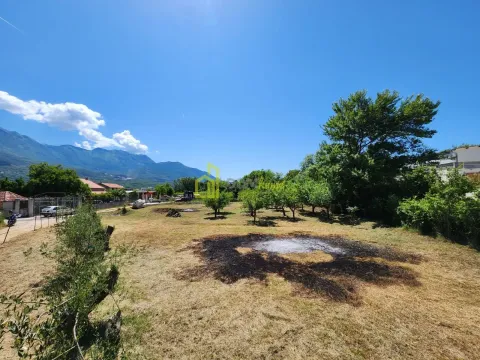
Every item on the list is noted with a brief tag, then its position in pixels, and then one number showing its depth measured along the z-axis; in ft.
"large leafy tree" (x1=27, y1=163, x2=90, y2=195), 110.63
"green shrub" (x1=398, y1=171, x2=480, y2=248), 29.43
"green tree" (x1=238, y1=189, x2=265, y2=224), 56.95
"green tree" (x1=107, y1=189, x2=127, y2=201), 166.61
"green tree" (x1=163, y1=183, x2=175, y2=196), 218.09
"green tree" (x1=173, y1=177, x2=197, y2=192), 264.31
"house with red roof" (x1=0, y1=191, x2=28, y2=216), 73.67
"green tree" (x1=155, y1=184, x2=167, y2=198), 212.23
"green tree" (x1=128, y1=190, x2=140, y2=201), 166.20
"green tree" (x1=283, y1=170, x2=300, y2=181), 174.48
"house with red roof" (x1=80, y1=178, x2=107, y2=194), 215.51
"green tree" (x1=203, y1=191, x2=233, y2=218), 65.79
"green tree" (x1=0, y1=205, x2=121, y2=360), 5.76
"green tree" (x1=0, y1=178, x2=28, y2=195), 105.84
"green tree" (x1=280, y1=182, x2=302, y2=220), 59.06
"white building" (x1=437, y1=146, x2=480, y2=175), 89.81
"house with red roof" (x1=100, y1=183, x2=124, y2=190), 263.41
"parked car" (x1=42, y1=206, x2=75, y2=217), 75.29
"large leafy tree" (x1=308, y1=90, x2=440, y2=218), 54.70
